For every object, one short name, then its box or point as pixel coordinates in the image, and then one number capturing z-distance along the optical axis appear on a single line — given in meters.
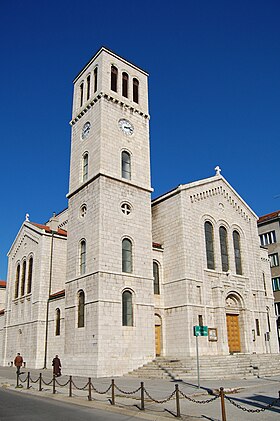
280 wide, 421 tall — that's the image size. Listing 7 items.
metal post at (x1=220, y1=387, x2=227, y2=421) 10.68
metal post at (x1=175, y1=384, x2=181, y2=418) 11.77
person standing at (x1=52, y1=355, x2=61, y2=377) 23.16
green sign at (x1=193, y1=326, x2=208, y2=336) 19.58
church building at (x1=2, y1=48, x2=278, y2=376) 26.97
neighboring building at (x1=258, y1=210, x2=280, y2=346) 47.37
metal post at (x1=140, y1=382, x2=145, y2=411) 13.00
